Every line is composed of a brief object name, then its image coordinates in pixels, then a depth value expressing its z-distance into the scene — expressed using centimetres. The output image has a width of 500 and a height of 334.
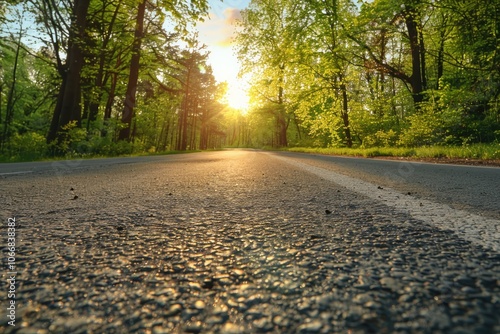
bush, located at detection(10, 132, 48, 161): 1031
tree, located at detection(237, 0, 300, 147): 3234
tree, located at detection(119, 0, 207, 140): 1655
